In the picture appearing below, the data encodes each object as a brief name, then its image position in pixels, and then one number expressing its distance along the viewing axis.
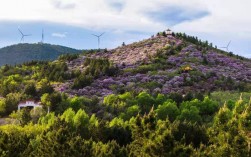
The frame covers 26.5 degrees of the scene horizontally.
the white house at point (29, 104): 107.94
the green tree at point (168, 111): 96.00
